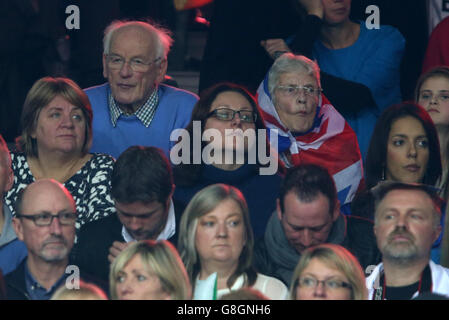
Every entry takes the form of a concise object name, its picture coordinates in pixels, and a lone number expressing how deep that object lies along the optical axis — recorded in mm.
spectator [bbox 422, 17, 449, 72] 9336
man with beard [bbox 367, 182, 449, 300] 7539
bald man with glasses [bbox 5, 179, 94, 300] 7656
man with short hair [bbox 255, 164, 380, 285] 7672
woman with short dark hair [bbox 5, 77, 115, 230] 8117
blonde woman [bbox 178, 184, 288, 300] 7504
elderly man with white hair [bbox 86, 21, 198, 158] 8797
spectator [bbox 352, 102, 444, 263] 8219
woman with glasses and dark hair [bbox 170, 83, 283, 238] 8125
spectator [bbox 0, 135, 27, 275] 7934
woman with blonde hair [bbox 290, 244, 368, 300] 7219
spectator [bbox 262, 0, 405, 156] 9234
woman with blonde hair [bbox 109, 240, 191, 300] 7262
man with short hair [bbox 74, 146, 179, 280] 7727
